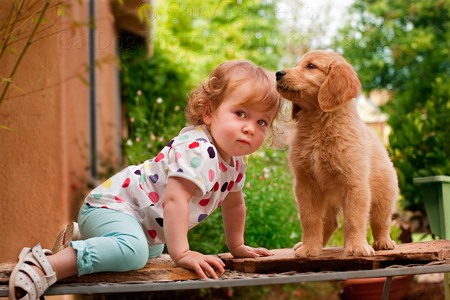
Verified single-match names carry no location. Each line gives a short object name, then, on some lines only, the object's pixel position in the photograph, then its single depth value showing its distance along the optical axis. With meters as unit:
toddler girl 2.05
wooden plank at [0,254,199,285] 2.09
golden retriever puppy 2.20
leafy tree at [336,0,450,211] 12.28
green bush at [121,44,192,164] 6.82
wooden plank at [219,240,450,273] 2.12
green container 2.71
